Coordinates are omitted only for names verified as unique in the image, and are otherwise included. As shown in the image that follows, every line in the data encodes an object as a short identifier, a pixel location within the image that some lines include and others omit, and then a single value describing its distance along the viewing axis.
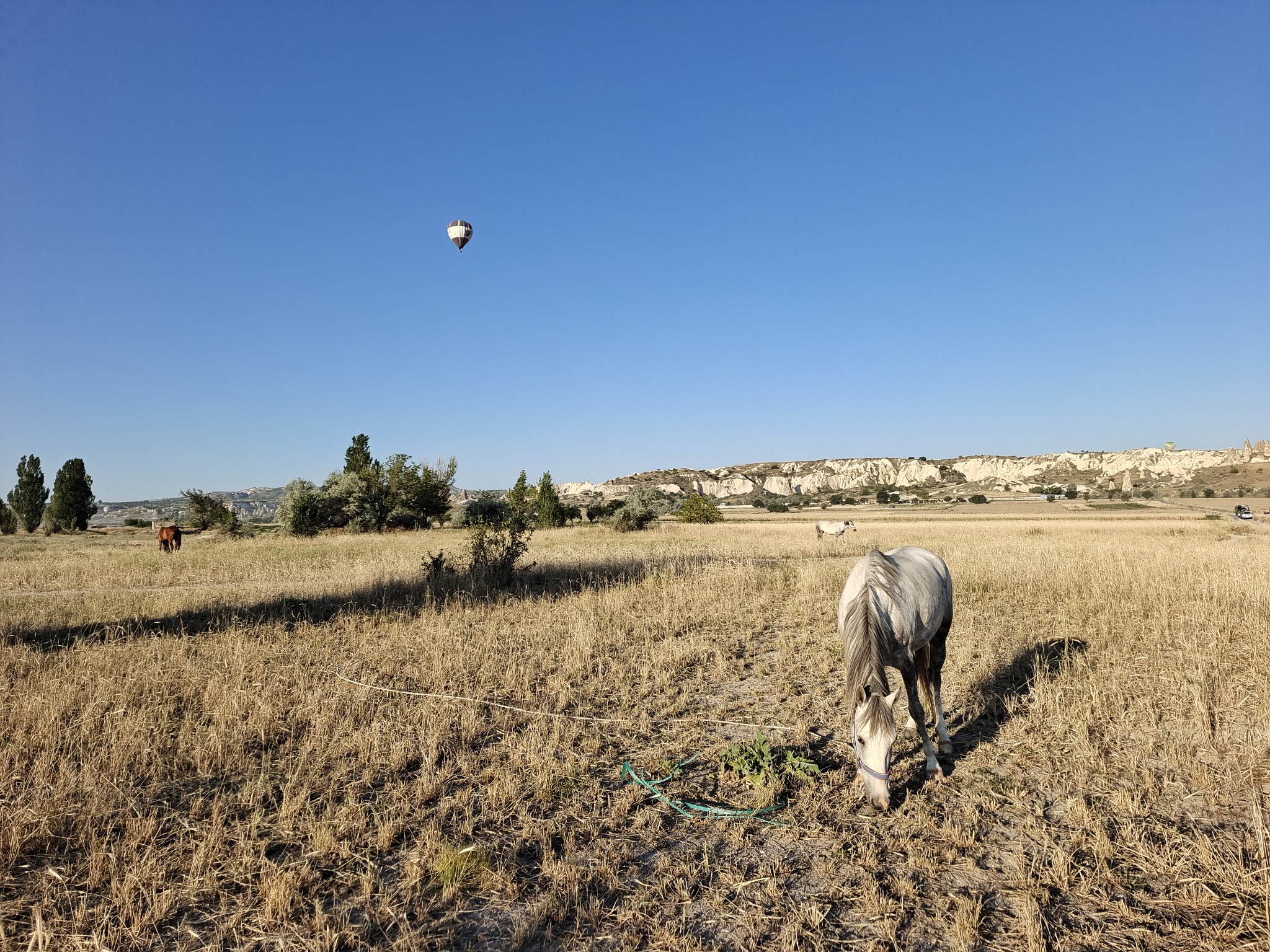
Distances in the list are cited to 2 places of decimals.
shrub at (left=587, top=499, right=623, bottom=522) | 54.66
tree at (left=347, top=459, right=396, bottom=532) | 42.00
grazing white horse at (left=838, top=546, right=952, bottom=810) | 4.83
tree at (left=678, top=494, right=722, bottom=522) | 46.03
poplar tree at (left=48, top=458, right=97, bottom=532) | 60.44
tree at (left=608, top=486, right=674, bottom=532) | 38.88
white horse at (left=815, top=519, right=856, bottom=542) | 28.91
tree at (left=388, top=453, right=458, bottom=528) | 45.09
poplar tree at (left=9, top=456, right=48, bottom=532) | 62.97
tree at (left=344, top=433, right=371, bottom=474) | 49.44
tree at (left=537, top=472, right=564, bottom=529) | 45.66
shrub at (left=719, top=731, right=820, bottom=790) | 5.35
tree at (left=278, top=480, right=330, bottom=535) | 38.47
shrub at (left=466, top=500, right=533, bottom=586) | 15.17
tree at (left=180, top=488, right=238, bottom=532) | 45.03
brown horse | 25.66
